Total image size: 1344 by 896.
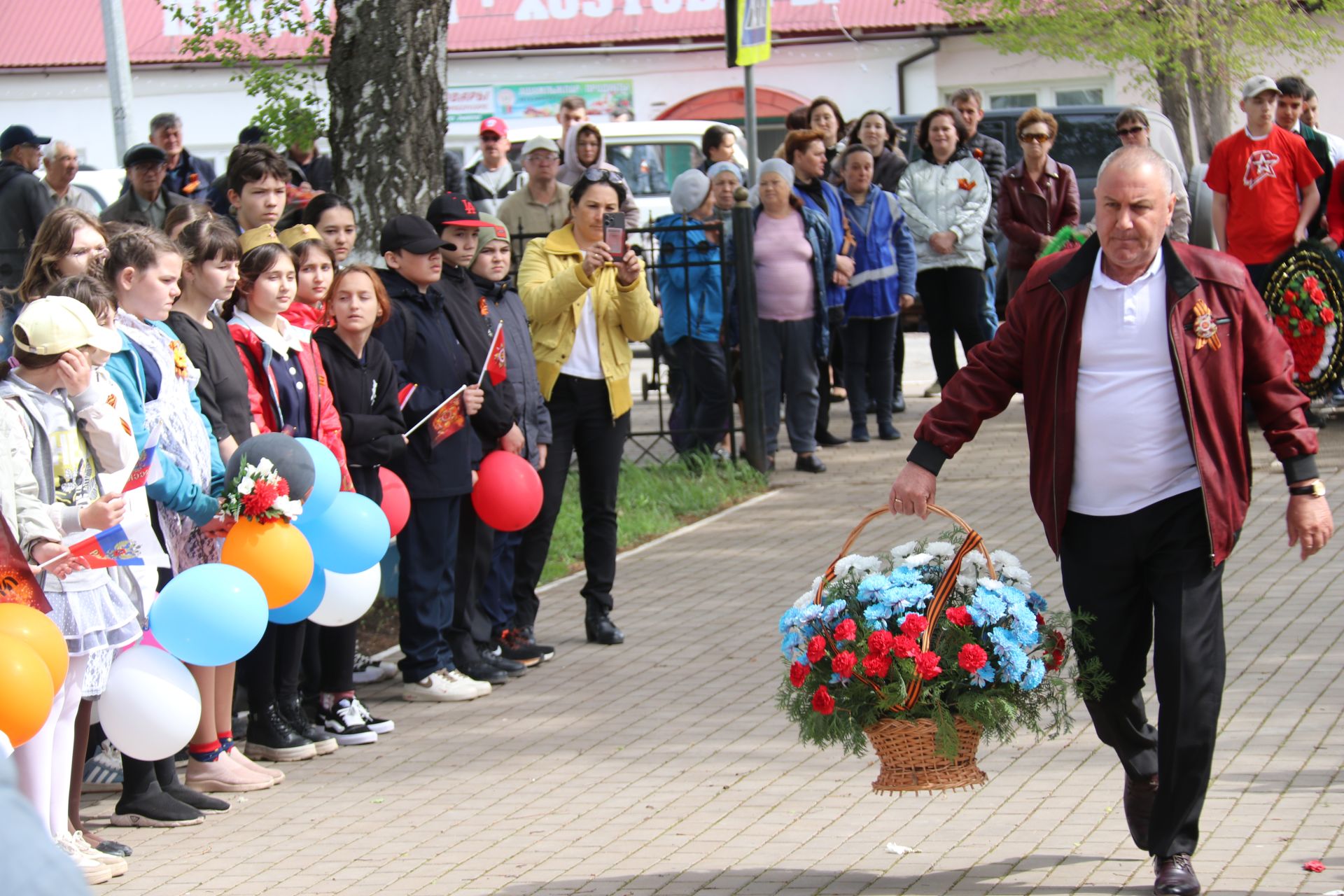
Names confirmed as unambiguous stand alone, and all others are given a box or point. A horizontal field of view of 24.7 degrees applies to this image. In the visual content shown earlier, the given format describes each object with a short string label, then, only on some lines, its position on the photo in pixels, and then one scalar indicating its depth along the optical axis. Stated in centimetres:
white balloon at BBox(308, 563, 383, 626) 1148
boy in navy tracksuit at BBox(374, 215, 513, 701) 1258
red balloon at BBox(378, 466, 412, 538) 1215
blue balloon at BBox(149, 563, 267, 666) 959
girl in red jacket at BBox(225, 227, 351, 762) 1135
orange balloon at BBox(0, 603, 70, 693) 829
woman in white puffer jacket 2327
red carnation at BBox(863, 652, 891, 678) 808
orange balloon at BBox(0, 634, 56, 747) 799
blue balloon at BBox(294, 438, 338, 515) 1080
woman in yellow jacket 1404
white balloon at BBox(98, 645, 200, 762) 941
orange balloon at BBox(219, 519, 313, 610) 1018
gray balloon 1033
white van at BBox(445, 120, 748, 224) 3492
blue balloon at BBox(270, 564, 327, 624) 1091
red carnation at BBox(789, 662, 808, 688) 842
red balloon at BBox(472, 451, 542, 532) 1298
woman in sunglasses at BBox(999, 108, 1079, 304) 2305
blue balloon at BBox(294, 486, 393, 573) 1097
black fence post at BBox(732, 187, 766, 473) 2060
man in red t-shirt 2161
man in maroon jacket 822
